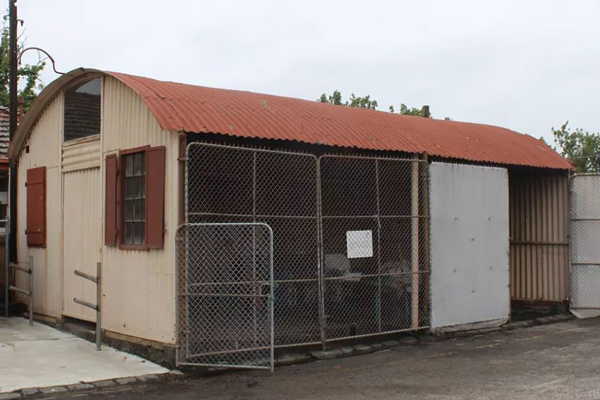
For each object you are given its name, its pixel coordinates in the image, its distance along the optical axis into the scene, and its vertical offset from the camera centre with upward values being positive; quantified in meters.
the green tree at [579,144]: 47.71 +4.95
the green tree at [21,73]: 26.42 +5.46
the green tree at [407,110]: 41.97 +6.54
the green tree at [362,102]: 45.72 +7.43
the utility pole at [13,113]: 12.98 +1.95
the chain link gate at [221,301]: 8.47 -1.10
